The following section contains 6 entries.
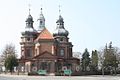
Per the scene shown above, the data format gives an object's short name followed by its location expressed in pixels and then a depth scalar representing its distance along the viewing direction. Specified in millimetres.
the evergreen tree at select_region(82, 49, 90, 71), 129625
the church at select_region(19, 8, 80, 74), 102312
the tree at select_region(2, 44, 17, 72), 106188
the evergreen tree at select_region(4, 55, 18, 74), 106069
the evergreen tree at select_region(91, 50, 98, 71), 111975
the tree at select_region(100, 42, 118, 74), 105812
